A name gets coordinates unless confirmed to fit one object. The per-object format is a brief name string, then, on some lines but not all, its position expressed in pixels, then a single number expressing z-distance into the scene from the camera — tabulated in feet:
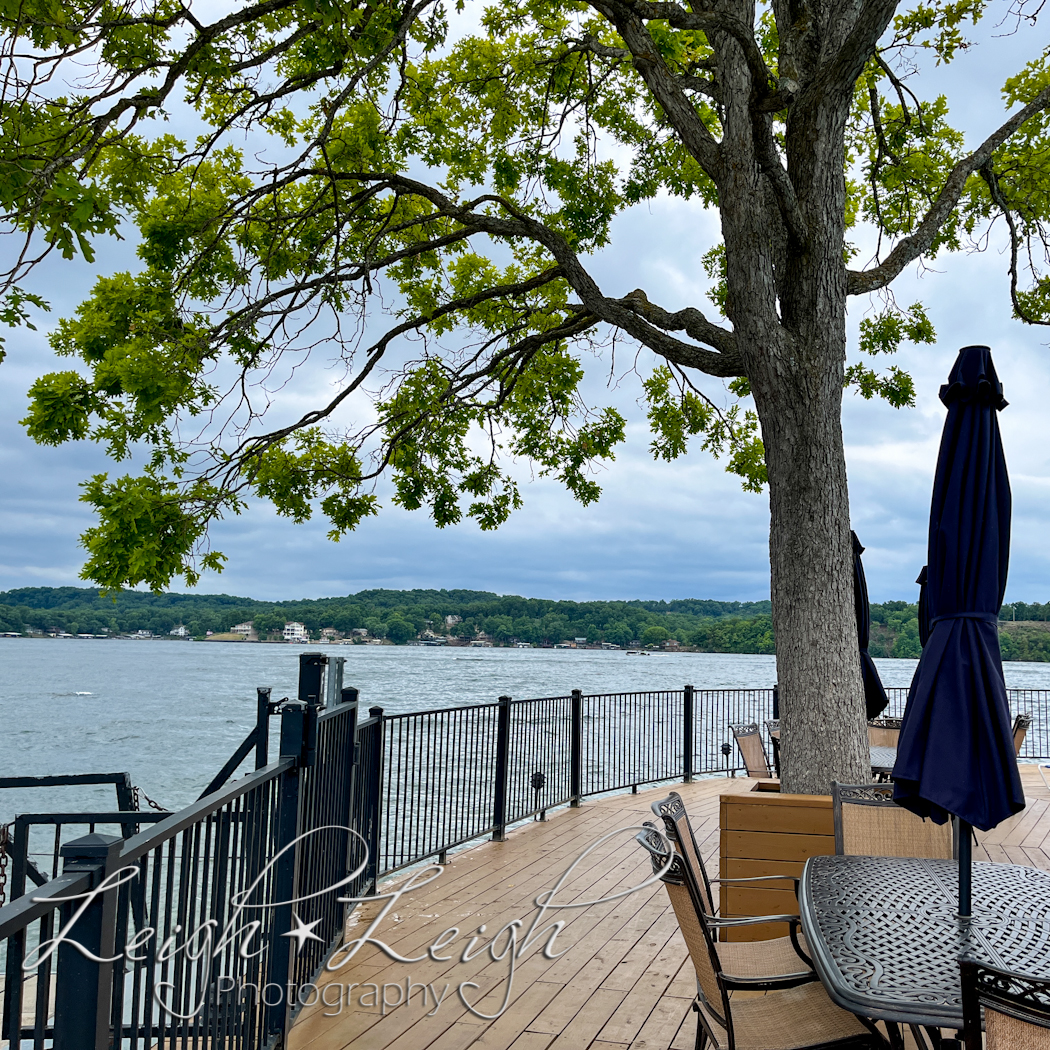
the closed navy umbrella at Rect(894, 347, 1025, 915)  9.07
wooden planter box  15.20
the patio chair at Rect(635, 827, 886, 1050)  8.45
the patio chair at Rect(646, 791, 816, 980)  9.32
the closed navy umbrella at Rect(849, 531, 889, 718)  24.21
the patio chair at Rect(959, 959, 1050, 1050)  5.17
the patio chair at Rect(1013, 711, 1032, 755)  29.71
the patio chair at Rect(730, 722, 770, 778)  27.02
